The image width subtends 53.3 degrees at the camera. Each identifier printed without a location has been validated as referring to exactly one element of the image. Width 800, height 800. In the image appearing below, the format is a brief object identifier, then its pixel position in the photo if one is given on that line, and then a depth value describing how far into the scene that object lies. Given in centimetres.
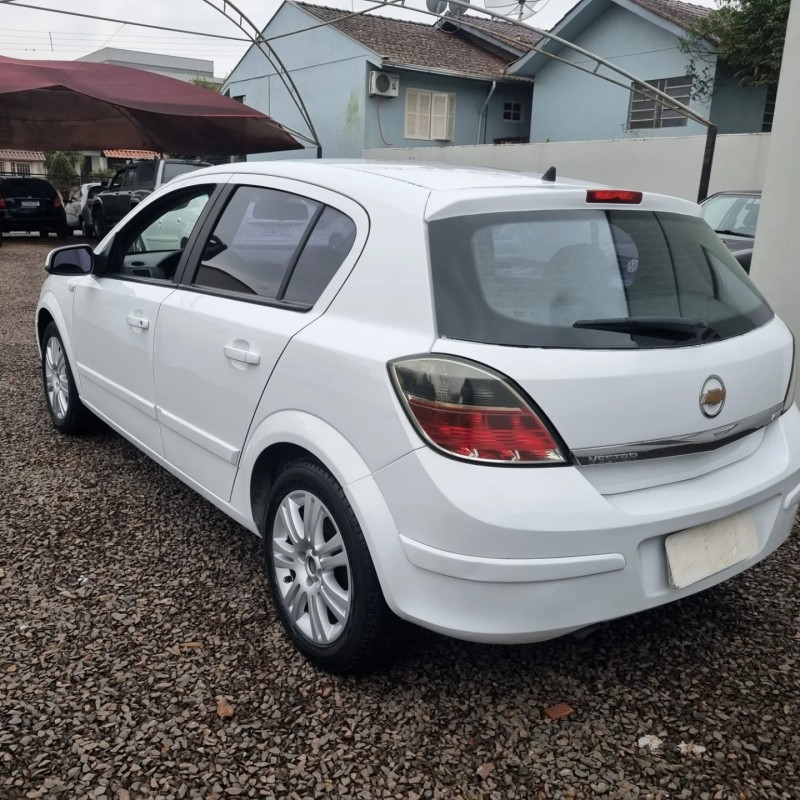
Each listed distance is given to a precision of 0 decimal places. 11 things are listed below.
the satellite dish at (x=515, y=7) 1432
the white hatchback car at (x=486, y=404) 204
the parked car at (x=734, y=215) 874
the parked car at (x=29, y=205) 1859
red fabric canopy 1038
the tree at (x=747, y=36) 1574
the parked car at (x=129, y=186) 1611
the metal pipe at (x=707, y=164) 1261
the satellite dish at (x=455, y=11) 2081
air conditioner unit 2122
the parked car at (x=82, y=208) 1959
